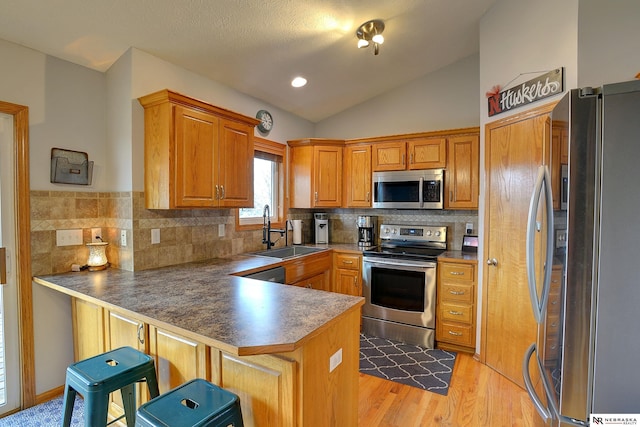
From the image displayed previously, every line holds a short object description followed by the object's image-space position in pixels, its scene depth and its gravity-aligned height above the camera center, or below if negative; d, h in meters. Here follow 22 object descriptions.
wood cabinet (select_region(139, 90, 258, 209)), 2.30 +0.43
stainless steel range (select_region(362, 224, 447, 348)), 3.15 -0.88
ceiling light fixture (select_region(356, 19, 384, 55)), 2.63 +1.51
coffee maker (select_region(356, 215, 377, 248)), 4.02 -0.30
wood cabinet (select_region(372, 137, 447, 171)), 3.44 +0.61
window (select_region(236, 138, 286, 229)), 3.52 +0.29
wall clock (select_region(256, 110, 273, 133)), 3.54 +1.01
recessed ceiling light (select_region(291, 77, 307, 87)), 3.33 +1.36
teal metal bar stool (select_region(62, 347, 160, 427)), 1.37 -0.78
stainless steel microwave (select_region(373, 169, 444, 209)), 3.44 +0.21
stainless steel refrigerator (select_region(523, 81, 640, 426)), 0.98 -0.16
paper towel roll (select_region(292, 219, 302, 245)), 4.05 -0.32
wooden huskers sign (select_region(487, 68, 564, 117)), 2.13 +0.86
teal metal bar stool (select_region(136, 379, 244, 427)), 1.13 -0.76
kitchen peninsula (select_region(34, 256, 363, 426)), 1.25 -0.59
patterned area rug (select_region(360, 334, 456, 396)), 2.51 -1.39
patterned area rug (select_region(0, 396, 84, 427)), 1.98 -1.35
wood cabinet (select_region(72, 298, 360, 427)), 1.25 -0.74
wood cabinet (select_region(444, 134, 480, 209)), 3.29 +0.37
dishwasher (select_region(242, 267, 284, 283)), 2.59 -0.58
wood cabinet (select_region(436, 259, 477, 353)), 2.98 -0.95
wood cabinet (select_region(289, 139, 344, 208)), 3.96 +0.45
